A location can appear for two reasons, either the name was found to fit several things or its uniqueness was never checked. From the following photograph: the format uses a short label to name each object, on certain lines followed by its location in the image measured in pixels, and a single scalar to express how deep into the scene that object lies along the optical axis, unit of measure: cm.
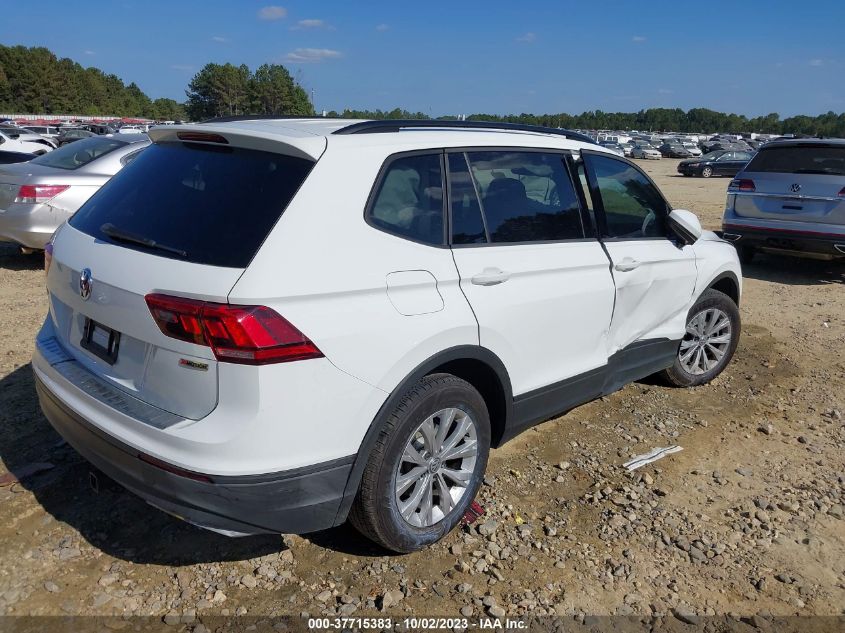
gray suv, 834
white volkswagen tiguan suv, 235
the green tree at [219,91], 14450
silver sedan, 738
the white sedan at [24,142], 1999
